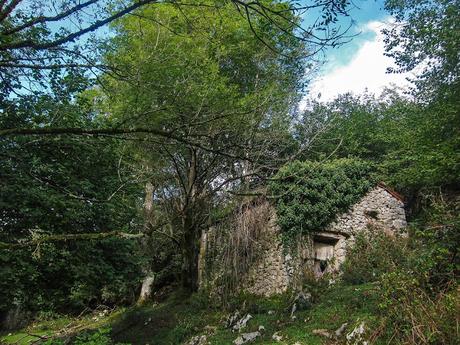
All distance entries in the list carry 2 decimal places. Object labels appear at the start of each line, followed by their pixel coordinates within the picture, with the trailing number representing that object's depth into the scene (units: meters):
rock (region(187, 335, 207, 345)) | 9.28
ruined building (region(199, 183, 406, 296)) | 11.27
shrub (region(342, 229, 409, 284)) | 9.83
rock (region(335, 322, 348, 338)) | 7.13
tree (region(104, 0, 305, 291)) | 8.09
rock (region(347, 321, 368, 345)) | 6.14
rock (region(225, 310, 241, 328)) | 9.90
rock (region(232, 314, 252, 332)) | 9.45
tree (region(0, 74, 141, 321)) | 6.05
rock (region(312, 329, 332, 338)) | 7.36
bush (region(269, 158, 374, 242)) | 11.33
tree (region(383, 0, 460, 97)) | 11.11
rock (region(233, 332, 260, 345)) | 8.49
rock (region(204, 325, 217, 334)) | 9.84
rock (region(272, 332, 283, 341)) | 8.08
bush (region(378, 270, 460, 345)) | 4.61
